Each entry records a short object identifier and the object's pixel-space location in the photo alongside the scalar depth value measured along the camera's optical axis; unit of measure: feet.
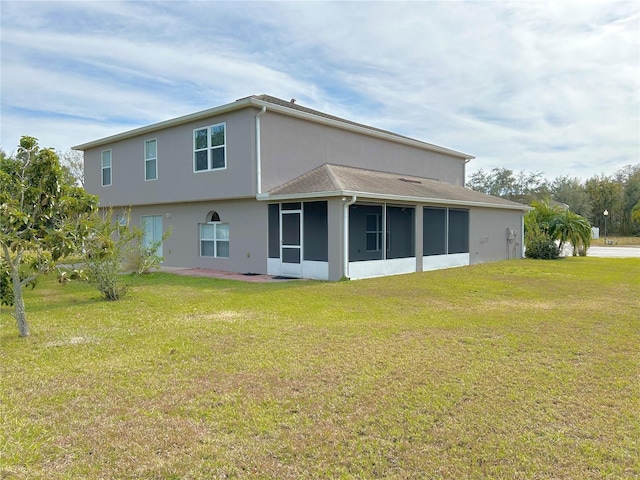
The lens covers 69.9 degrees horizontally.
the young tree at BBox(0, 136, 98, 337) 19.81
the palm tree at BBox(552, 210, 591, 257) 77.20
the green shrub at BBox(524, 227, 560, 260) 72.90
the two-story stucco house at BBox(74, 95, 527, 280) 46.09
